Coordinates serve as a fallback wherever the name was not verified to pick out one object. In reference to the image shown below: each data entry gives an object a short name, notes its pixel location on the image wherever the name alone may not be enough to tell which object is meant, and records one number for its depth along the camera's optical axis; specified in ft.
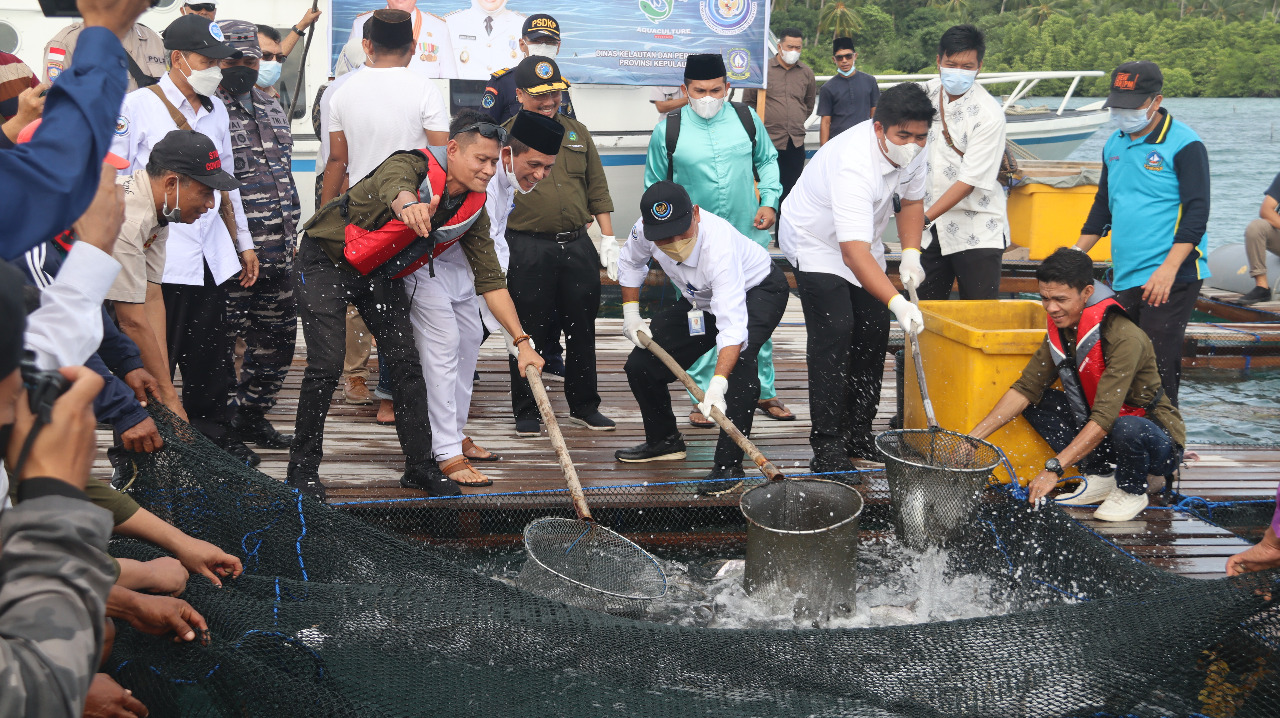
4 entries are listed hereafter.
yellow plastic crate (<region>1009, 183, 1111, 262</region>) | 40.37
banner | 30.83
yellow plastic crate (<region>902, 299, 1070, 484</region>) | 16.43
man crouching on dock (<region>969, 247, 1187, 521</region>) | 15.26
